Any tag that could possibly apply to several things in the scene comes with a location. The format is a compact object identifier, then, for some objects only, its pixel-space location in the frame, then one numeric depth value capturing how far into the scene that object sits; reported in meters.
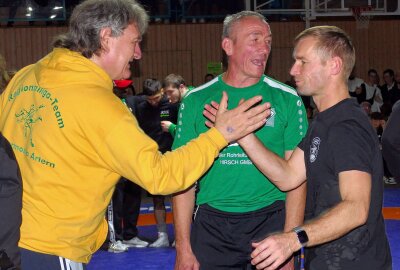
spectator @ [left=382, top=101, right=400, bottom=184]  4.44
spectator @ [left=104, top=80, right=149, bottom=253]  9.30
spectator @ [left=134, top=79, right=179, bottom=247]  9.70
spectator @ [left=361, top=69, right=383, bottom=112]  16.09
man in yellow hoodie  3.34
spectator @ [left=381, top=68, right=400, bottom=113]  16.62
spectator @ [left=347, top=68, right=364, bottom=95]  16.53
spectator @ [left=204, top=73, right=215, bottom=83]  17.06
